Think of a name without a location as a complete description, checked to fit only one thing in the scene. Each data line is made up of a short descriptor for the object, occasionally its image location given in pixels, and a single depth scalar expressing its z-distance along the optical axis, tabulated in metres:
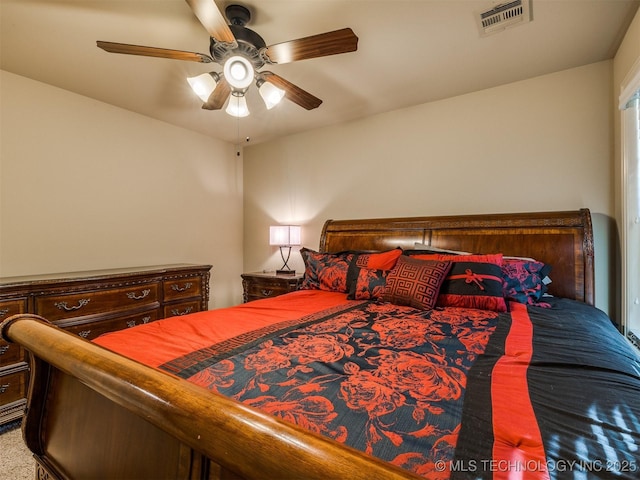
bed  0.54
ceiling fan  1.56
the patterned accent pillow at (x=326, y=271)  2.57
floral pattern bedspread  0.69
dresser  2.03
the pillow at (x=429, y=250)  2.41
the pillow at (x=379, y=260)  2.43
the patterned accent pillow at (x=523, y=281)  2.01
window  1.91
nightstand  3.23
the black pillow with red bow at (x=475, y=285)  1.86
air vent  1.78
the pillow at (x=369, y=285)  2.19
